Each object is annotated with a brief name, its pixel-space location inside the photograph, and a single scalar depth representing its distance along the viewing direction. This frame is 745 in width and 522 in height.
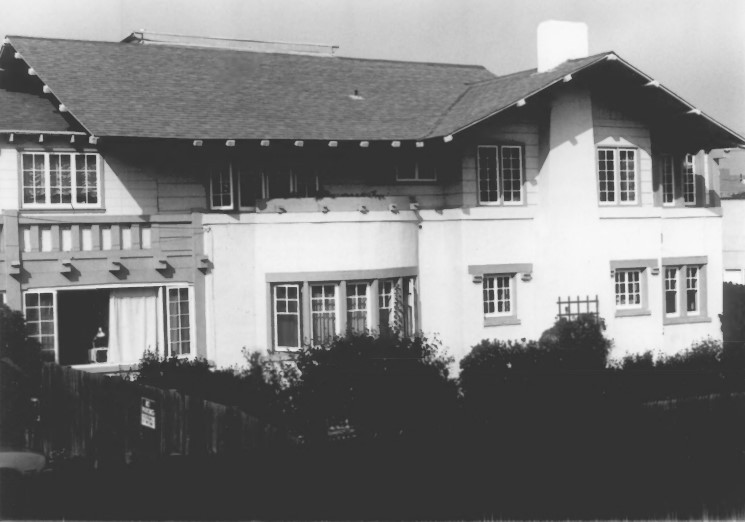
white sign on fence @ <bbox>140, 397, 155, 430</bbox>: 16.88
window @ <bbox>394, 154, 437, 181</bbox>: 25.75
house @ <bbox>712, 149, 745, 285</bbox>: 40.03
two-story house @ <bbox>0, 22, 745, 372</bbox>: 21.98
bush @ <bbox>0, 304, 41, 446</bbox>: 18.41
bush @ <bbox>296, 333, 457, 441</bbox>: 18.25
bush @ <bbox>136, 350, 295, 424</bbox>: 19.48
